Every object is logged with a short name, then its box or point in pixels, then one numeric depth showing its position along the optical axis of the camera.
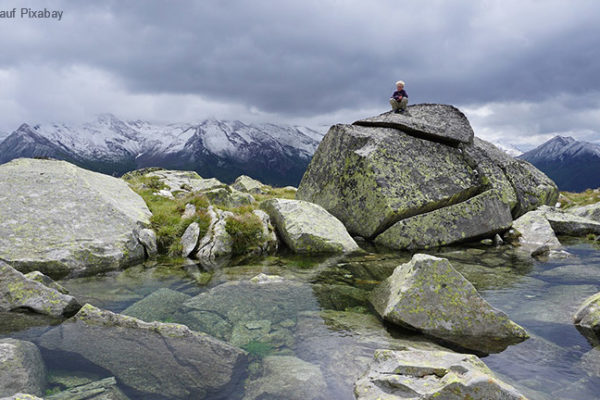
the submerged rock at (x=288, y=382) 5.83
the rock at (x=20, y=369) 5.38
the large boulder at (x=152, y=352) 6.01
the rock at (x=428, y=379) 4.91
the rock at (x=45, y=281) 9.39
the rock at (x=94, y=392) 5.37
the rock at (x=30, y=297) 8.35
